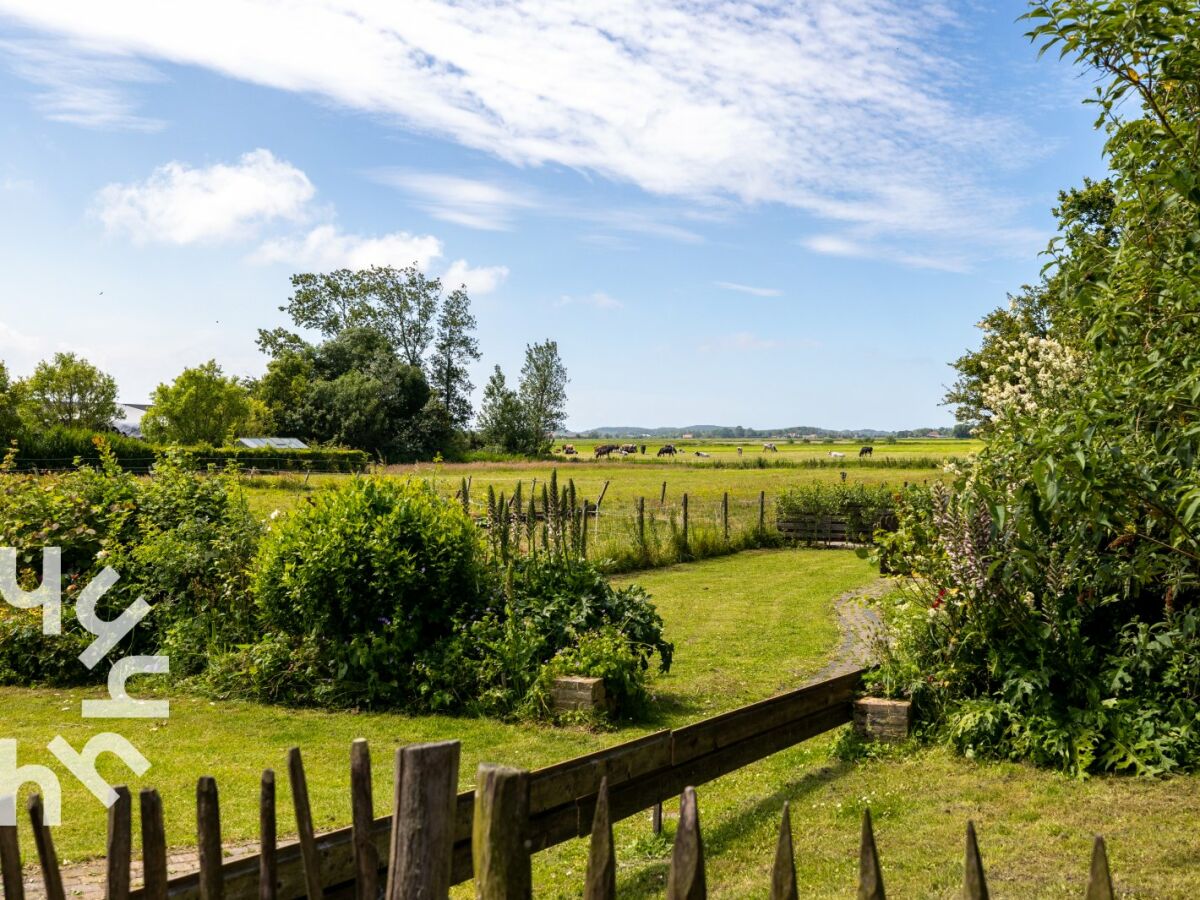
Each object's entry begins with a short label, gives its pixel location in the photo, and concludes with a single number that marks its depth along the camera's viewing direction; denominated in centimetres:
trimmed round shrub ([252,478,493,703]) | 911
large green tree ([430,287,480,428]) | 8244
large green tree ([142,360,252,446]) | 6138
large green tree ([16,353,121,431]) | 6538
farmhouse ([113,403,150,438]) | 7916
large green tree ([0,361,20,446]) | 4269
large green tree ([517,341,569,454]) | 8462
